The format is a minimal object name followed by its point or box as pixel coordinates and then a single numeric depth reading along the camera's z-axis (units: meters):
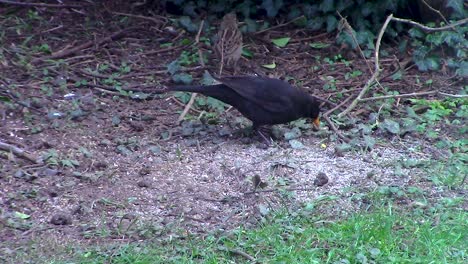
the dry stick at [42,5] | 17.56
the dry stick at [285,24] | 17.78
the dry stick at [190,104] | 14.26
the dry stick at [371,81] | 14.67
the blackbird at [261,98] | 13.64
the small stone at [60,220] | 10.76
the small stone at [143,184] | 11.83
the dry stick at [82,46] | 16.03
